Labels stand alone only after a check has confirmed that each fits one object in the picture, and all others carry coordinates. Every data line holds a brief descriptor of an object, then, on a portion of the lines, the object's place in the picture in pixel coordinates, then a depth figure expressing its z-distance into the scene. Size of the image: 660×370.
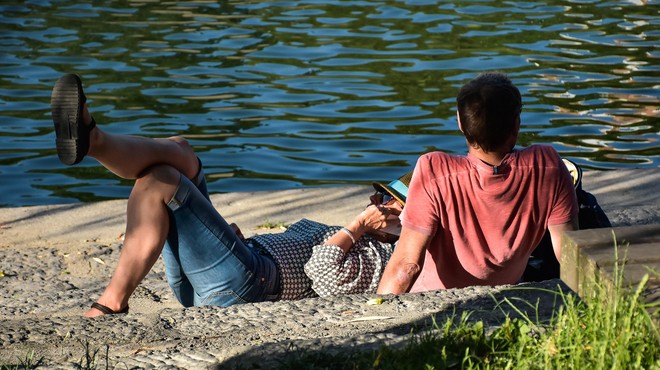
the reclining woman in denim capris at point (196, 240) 7.70
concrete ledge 5.21
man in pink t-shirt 7.04
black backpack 8.01
